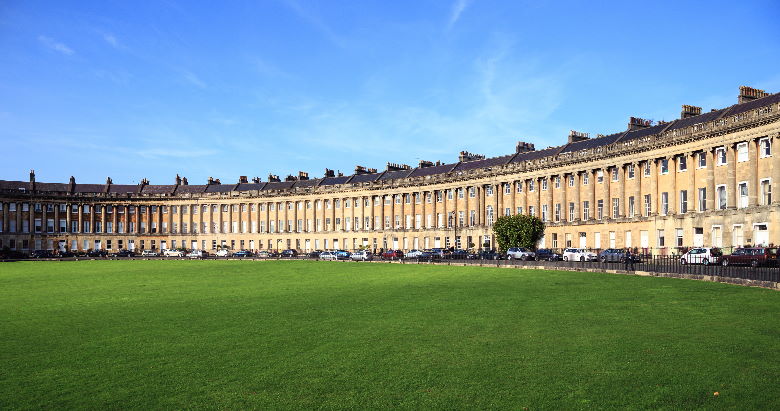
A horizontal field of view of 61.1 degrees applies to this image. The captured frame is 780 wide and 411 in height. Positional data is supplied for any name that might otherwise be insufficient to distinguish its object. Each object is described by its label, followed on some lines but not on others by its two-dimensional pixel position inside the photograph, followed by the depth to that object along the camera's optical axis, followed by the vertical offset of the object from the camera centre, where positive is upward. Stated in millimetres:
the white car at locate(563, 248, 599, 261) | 58894 -1506
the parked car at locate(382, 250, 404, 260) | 78125 -1843
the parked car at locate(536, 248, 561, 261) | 62781 -1621
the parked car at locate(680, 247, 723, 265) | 43531 -1231
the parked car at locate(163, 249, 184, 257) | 106738 -2044
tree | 77375 +901
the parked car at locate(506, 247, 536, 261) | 64625 -1523
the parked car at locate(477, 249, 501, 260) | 67875 -1706
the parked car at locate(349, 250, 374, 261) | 78250 -1975
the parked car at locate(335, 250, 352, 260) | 82731 -1891
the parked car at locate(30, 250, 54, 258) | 100250 -1944
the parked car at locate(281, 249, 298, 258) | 94825 -1969
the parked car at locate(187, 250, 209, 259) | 100512 -2119
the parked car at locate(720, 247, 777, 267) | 40650 -1241
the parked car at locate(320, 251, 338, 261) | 82675 -1993
